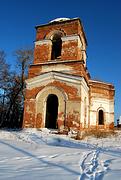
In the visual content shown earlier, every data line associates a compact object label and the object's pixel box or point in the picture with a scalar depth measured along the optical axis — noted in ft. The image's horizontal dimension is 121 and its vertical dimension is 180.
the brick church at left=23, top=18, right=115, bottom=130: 29.23
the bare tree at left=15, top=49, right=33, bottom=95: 56.28
